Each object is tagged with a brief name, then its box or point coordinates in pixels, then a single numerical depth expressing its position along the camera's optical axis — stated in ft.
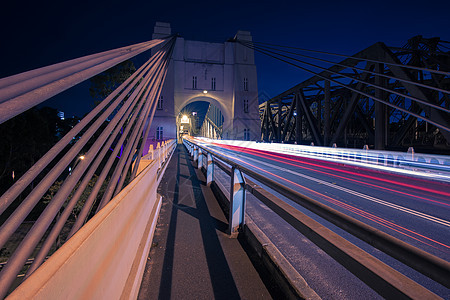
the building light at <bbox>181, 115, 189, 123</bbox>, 456.45
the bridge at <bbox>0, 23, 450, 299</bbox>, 4.60
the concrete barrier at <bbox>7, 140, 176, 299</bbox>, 3.43
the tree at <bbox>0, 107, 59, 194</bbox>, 119.96
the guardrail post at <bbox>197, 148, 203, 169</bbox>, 38.50
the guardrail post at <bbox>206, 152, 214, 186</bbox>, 26.50
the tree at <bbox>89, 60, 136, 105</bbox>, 95.61
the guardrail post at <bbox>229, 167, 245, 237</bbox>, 13.38
